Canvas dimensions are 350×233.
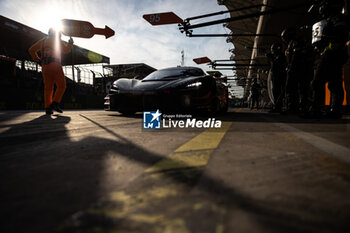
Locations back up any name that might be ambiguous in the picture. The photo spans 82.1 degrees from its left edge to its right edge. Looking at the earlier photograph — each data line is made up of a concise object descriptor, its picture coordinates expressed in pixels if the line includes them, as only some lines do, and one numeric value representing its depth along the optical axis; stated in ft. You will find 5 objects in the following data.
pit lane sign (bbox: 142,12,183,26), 35.04
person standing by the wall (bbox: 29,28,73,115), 16.14
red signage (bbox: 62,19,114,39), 37.68
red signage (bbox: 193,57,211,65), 67.39
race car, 13.82
